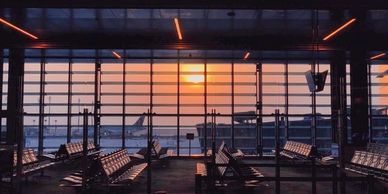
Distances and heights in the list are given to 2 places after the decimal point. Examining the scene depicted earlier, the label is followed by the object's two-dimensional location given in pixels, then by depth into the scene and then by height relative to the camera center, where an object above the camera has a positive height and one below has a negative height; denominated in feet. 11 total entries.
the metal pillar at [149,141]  24.90 -1.66
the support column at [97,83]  58.54 +3.84
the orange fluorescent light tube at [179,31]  38.43 +8.05
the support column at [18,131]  24.06 -1.14
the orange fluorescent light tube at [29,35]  43.20 +8.15
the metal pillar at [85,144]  24.44 -1.82
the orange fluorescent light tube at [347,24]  39.33 +8.29
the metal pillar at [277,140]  26.41 -1.75
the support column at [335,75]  57.62 +5.35
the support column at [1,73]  52.93 +4.66
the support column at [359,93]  51.57 +2.53
